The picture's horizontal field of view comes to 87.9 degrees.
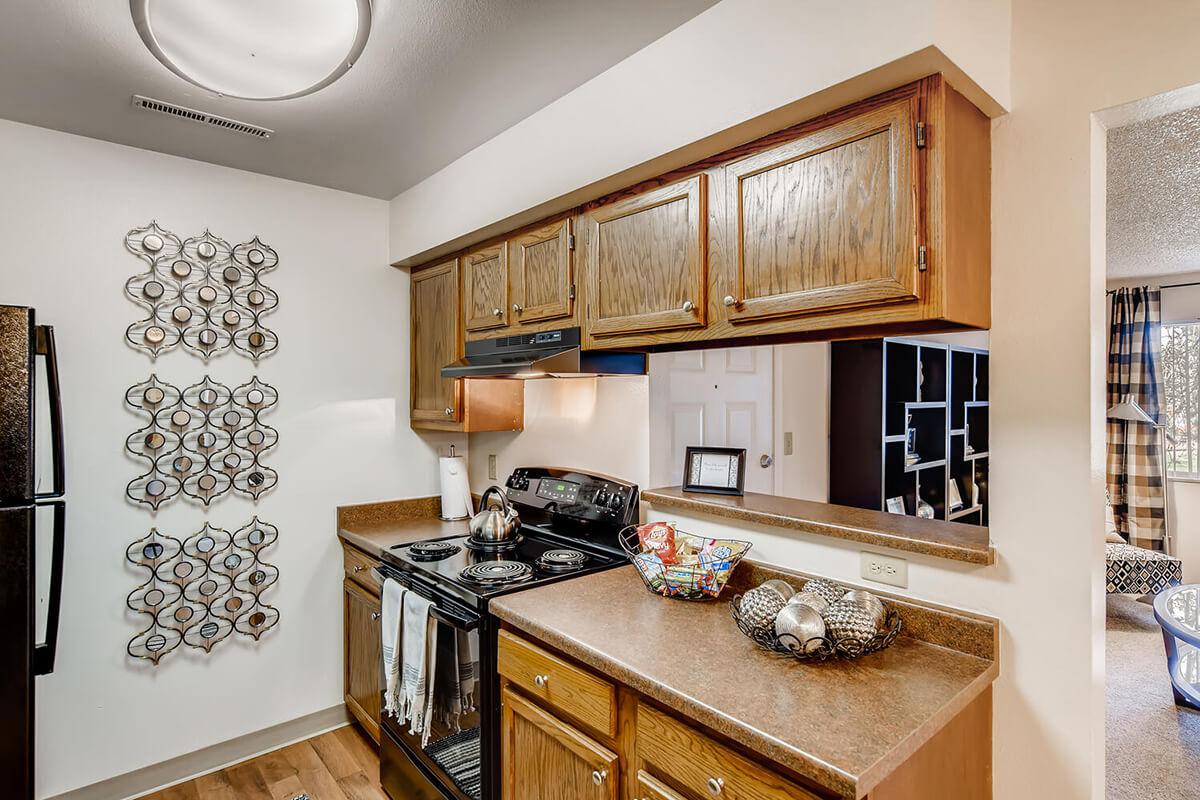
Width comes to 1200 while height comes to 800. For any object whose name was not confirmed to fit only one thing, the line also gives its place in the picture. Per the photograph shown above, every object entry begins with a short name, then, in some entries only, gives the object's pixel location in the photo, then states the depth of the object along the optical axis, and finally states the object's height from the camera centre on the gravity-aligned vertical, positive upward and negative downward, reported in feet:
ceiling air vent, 6.50 +3.11
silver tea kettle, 7.58 -1.52
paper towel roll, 9.67 -1.34
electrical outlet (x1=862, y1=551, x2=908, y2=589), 4.87 -1.33
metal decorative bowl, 4.23 -1.68
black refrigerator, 5.49 -1.29
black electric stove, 5.71 -1.81
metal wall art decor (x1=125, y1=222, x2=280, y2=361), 7.77 +1.40
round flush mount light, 4.57 +2.84
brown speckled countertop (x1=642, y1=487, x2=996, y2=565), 4.56 -1.03
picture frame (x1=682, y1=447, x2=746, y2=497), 6.60 -0.75
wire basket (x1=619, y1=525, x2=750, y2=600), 5.54 -1.54
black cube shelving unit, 9.93 -0.40
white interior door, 7.27 -0.07
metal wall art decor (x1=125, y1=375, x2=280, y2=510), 7.77 -0.51
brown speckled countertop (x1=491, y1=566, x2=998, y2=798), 3.30 -1.81
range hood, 6.65 +0.47
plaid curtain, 15.40 -0.51
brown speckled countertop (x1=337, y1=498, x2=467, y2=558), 8.40 -1.83
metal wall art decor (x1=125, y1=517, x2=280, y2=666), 7.80 -2.45
